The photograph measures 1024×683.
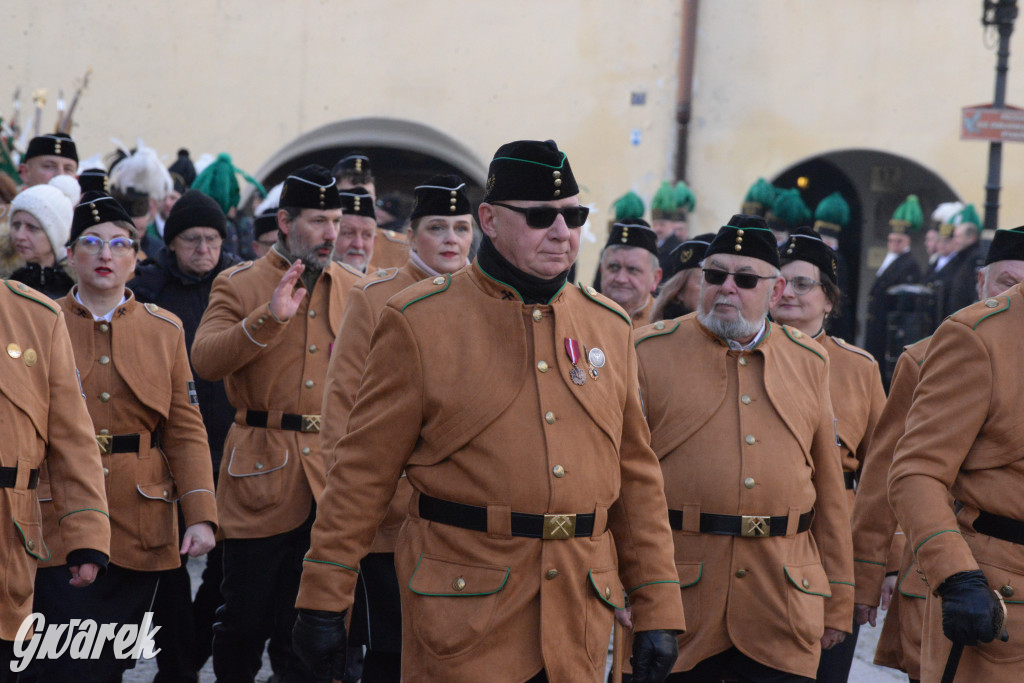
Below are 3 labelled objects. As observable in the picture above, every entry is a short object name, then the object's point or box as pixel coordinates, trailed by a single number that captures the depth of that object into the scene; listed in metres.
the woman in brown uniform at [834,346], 10.94
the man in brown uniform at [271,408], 11.30
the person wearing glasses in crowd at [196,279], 13.54
